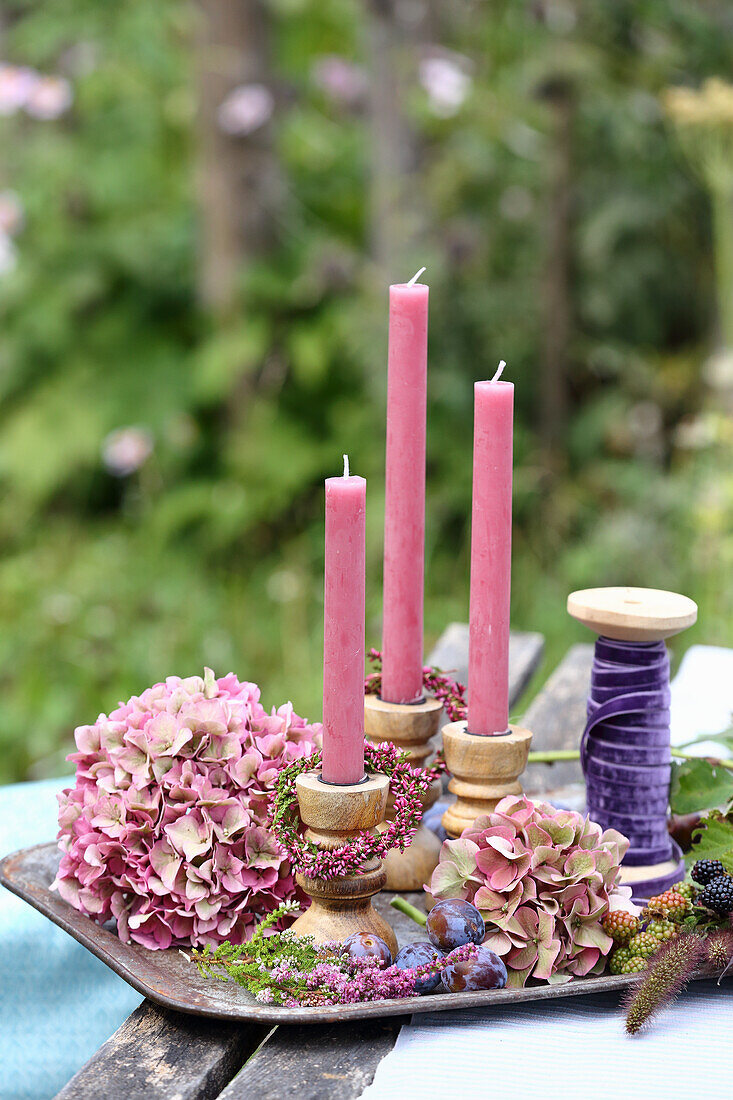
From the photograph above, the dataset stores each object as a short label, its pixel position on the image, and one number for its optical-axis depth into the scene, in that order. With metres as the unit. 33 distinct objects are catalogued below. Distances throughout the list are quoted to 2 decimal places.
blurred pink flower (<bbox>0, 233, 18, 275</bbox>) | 5.25
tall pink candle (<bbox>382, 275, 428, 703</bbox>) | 1.63
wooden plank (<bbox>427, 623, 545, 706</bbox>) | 2.00
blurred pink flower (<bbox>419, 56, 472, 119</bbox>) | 4.40
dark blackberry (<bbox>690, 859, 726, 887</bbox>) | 1.55
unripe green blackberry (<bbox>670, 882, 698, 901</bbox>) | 1.56
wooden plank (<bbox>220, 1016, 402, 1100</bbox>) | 1.46
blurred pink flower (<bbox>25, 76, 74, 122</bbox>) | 5.22
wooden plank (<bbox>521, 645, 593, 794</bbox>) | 1.82
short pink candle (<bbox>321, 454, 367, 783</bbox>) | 1.52
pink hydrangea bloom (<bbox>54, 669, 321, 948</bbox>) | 1.57
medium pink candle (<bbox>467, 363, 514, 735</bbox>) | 1.59
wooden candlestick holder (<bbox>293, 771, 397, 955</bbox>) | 1.52
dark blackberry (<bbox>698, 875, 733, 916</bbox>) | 1.53
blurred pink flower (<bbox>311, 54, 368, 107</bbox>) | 5.54
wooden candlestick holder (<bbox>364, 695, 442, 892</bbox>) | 1.64
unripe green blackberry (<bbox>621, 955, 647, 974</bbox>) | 1.52
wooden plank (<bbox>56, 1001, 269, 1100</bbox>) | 1.46
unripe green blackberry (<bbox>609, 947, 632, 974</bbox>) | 1.53
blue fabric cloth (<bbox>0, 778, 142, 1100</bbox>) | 1.77
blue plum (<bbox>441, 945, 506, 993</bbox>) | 1.51
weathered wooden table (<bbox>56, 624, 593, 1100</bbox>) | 1.46
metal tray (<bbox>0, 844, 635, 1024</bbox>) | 1.49
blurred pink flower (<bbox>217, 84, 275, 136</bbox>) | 4.93
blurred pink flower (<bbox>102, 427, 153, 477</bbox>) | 4.94
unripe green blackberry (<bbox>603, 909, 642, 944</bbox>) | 1.53
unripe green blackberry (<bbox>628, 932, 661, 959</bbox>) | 1.53
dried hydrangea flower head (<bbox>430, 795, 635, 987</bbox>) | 1.52
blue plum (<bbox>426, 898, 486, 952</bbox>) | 1.53
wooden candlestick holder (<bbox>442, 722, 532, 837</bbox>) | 1.60
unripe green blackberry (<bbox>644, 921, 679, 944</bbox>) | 1.54
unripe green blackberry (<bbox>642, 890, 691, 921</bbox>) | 1.55
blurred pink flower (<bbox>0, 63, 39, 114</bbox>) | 5.23
